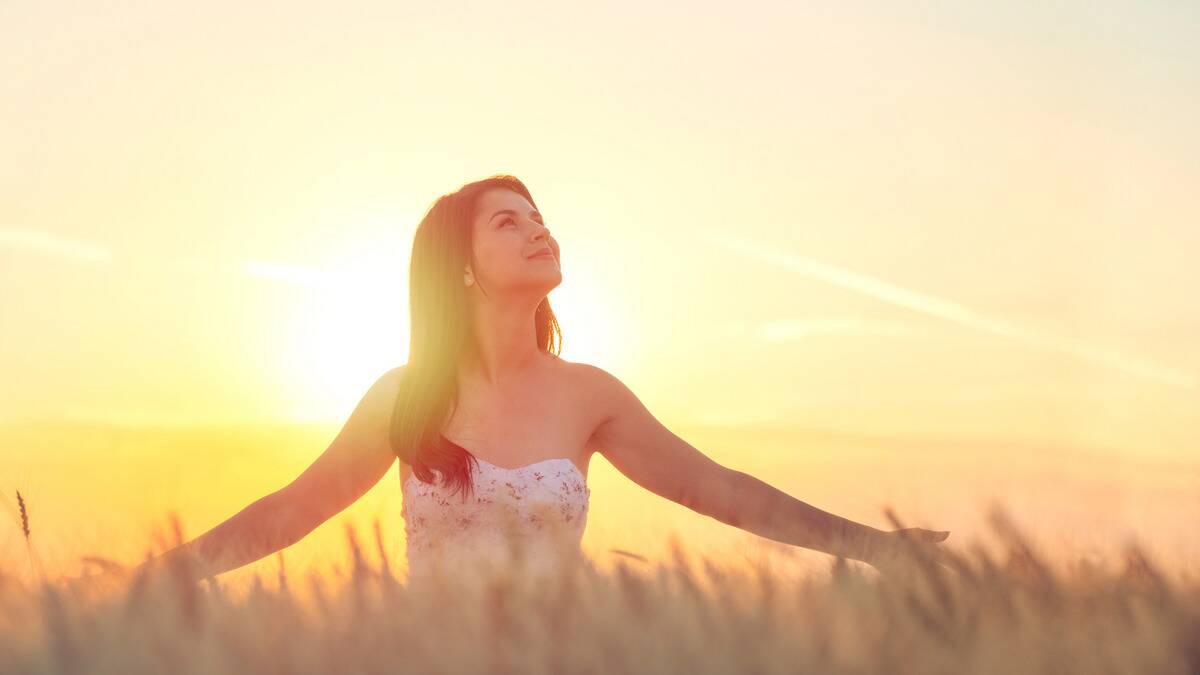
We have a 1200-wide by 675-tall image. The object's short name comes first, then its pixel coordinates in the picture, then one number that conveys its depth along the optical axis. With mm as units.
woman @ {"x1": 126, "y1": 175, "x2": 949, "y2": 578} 5203
